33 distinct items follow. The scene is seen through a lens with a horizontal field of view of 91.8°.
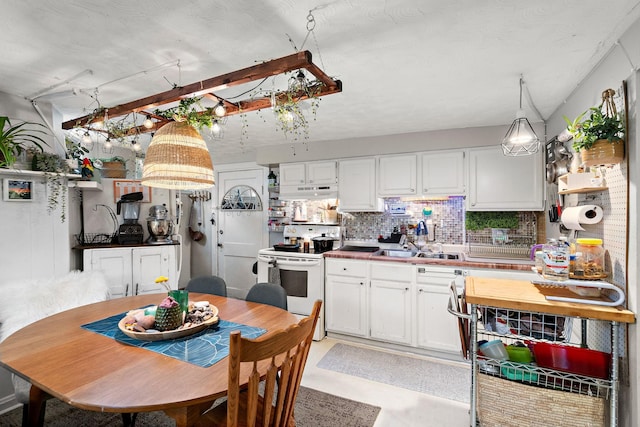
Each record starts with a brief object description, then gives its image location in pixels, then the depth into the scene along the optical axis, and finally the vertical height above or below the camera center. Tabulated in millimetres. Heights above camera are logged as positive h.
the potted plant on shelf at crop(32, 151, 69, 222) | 2623 +341
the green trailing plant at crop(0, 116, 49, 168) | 2330 +625
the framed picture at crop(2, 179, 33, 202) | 2469 +206
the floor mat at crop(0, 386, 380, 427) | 2023 -1379
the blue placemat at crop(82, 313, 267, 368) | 1372 -626
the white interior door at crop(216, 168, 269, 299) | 4754 -314
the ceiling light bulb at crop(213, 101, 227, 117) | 2135 +725
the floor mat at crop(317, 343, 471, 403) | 2486 -1397
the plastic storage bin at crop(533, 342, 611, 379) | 1559 -765
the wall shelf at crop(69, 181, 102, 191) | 2988 +310
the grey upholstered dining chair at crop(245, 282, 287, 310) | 2254 -601
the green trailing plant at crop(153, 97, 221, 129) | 2043 +671
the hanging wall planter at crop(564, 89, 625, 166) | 1534 +378
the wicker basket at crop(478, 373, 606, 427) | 1494 -978
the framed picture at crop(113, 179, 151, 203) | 3666 +319
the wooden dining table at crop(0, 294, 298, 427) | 1061 -623
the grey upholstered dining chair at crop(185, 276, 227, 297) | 2553 -596
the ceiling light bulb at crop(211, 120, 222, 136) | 2277 +638
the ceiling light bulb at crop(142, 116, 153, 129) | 2344 +697
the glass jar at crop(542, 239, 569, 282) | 1639 -265
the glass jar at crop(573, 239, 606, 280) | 1649 -257
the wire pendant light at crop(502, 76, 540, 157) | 2150 +583
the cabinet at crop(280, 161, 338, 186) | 3873 +530
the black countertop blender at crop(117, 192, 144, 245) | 3520 -61
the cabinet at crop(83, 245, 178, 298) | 3283 -575
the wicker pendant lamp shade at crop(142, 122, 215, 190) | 1707 +324
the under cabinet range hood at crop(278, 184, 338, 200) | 3857 +285
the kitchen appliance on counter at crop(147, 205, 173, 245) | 3756 -127
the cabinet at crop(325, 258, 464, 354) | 2953 -912
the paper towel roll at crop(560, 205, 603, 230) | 1785 -14
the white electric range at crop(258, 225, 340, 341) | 3438 -699
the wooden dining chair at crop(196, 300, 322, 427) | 1024 -611
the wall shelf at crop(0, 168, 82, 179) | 2388 +344
